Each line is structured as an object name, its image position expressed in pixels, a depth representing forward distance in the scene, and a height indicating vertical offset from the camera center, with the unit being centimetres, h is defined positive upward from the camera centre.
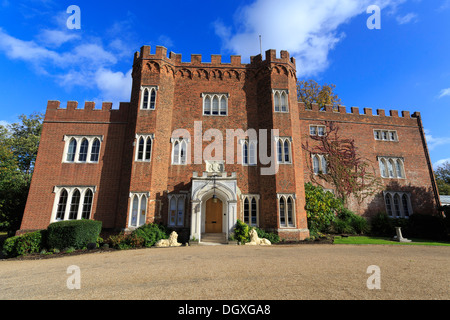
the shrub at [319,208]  1577 +54
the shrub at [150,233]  1276 -102
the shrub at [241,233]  1305 -97
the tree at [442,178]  3550 +661
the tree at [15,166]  1609 +546
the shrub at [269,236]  1402 -123
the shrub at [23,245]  1141 -146
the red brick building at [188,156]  1503 +425
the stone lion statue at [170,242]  1288 -147
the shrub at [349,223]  1686 -53
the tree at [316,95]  2783 +1473
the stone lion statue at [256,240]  1294 -140
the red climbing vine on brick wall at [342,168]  1877 +399
